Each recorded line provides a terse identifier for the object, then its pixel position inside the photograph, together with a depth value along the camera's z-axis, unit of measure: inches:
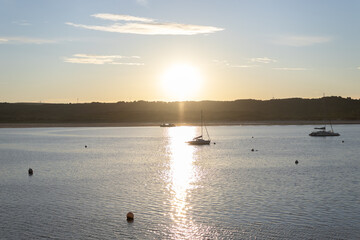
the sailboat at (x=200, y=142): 4244.6
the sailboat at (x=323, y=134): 5315.0
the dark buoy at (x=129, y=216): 1139.9
